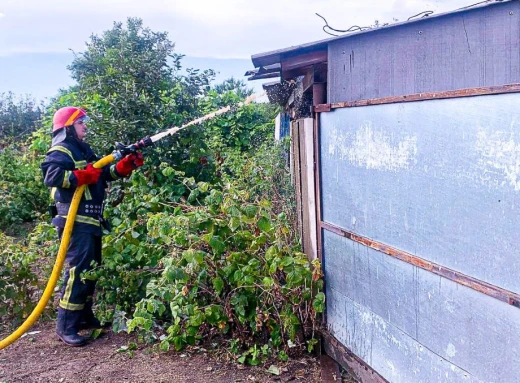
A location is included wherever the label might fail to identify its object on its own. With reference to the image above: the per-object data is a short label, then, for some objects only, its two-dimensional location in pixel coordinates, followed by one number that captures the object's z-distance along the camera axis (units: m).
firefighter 4.41
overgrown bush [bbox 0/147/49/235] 8.40
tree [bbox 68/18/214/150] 5.59
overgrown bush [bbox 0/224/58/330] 4.79
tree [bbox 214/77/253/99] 25.48
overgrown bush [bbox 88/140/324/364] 3.84
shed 2.28
